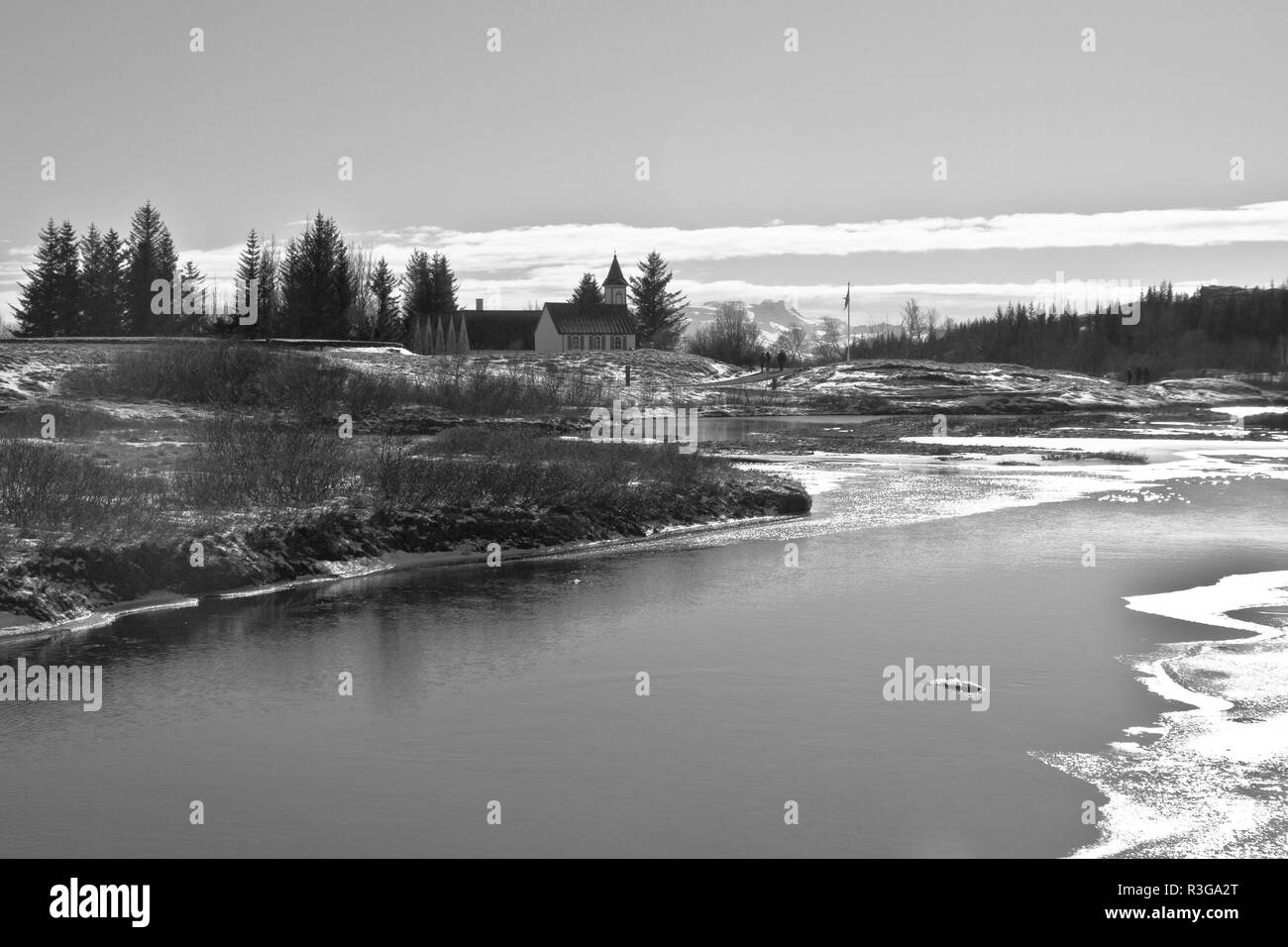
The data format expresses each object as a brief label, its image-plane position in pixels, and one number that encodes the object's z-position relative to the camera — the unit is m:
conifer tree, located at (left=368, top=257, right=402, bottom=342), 101.44
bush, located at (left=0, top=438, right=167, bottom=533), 19.22
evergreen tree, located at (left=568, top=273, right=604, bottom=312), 131.12
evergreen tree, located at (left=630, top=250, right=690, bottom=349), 135.62
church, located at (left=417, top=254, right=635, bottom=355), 118.69
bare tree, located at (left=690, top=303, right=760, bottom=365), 127.44
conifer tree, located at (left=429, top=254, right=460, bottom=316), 117.50
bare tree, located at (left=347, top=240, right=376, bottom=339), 99.88
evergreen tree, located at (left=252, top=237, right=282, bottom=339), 90.26
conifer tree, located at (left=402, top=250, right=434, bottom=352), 114.88
